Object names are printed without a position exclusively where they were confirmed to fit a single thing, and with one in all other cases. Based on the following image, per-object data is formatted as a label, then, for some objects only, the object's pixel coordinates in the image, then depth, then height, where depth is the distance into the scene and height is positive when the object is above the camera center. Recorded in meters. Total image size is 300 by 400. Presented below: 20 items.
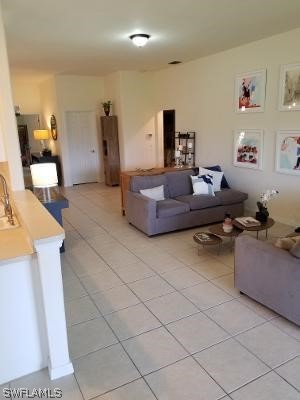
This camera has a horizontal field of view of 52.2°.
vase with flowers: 3.88 -1.08
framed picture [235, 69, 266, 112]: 4.82 +0.54
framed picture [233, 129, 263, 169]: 5.01 -0.38
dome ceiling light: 4.21 +1.22
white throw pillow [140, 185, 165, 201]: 4.79 -0.98
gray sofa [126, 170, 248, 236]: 4.44 -1.15
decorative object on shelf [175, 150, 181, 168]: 6.31 -0.60
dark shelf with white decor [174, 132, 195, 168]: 6.48 -0.44
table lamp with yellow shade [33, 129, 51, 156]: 8.48 -0.07
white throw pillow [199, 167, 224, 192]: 5.25 -0.83
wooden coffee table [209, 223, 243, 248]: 3.66 -1.25
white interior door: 8.14 -0.38
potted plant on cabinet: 7.61 +0.59
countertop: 1.84 -0.59
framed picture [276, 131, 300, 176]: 4.42 -0.41
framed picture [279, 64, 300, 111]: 4.29 +0.51
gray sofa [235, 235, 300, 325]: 2.36 -1.22
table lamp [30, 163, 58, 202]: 3.51 -0.47
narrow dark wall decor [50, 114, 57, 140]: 8.16 +0.15
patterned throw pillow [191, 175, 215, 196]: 4.98 -0.93
